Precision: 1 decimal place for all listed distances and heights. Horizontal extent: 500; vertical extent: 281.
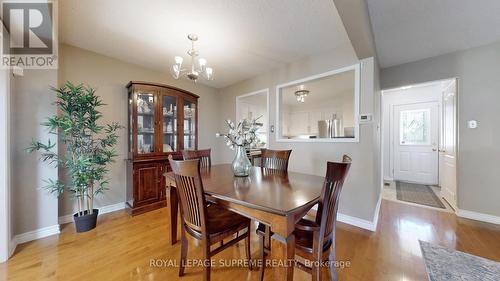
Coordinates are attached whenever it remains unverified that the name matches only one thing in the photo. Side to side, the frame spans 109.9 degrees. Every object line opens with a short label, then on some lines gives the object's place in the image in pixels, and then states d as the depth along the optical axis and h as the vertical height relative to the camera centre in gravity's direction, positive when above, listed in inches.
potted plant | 80.8 -4.6
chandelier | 80.7 +36.3
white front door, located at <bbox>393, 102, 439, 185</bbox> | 170.9 -3.0
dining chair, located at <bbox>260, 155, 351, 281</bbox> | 42.0 -24.0
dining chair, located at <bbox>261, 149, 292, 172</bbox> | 84.3 -9.9
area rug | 57.4 -45.0
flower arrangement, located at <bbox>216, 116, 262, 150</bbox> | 67.2 +2.1
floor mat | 125.1 -44.9
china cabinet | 107.4 +1.3
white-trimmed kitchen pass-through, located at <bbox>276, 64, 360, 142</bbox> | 106.3 +37.4
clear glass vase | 68.5 -9.5
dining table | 37.9 -14.7
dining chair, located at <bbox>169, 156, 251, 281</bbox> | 47.6 -25.3
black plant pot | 85.2 -40.3
